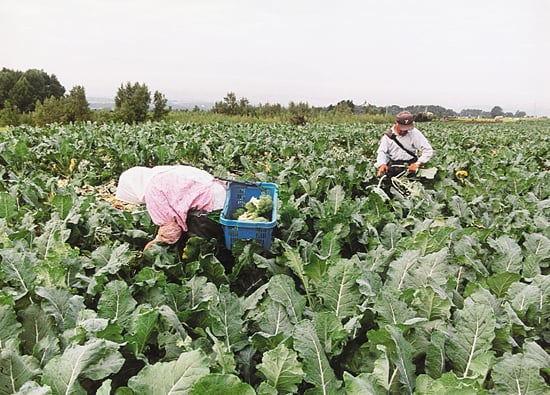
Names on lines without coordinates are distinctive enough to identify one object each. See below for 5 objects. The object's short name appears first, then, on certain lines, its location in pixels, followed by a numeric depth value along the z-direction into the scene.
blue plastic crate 3.23
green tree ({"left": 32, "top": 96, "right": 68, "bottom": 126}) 38.56
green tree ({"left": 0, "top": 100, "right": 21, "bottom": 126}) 42.56
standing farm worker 6.34
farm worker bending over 3.34
